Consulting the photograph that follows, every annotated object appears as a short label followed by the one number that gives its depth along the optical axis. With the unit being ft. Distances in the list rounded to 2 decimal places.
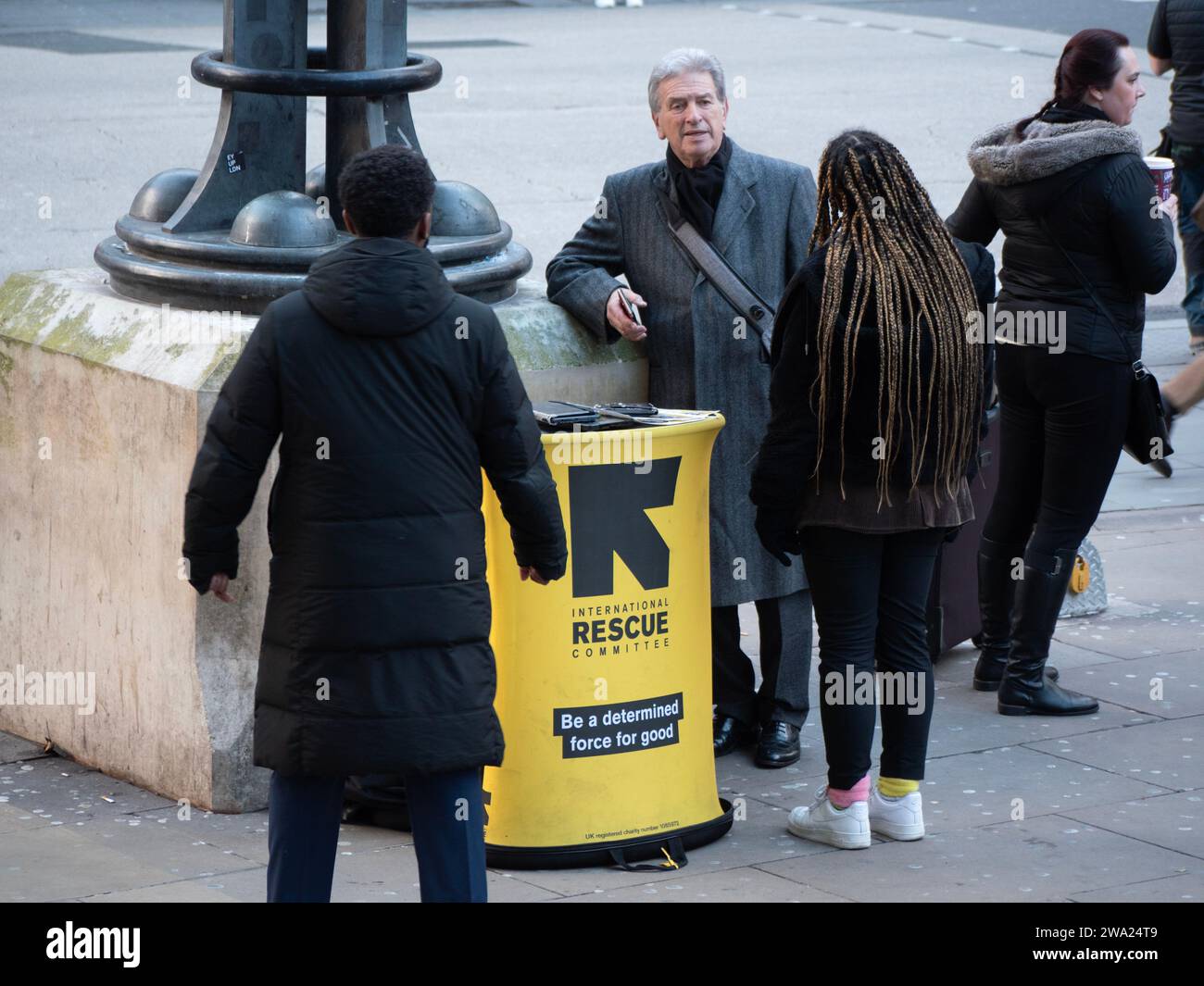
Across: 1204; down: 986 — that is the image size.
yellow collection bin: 28.71
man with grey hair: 33.65
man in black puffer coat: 23.43
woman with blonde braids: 28.68
